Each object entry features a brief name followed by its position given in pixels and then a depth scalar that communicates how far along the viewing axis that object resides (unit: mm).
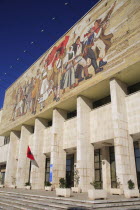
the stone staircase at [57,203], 9138
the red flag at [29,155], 24170
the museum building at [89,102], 15844
